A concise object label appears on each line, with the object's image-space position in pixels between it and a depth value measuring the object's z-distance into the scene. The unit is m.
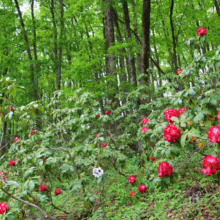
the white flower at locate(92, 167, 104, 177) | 2.73
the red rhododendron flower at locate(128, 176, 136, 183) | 2.99
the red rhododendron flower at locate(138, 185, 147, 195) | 2.77
